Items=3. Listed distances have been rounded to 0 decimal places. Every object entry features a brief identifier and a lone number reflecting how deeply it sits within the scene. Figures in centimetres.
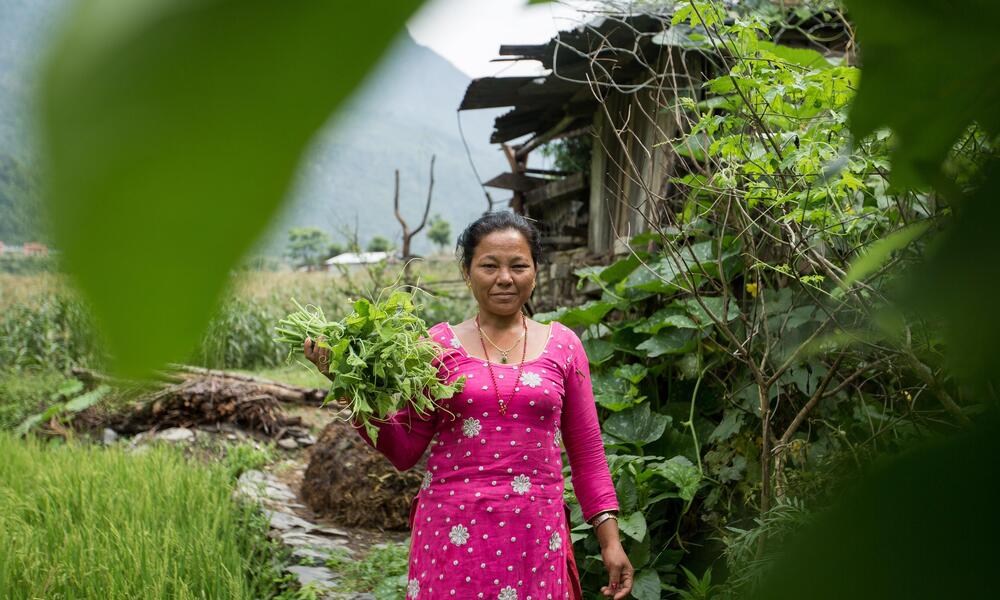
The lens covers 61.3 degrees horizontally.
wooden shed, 376
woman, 220
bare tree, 805
